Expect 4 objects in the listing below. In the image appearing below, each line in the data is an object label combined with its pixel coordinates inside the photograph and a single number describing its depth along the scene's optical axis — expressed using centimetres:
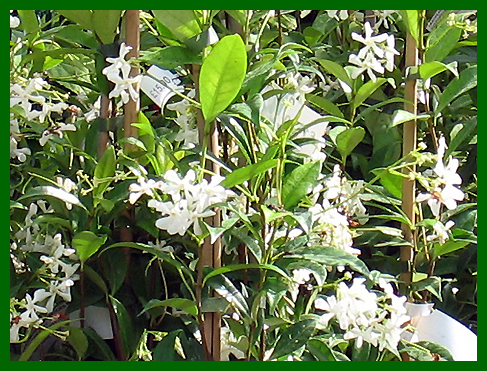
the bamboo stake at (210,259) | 151
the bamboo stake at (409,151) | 161
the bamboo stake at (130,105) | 156
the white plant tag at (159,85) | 156
